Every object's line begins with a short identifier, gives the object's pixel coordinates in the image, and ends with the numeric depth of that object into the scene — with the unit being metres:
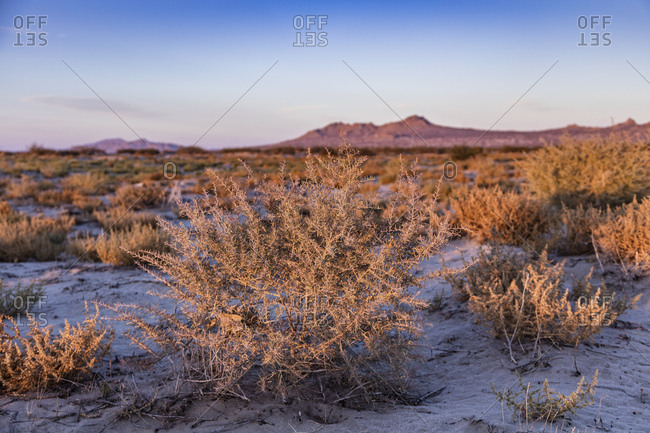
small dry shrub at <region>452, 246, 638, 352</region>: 3.91
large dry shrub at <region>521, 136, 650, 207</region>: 9.02
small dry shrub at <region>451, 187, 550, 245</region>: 7.09
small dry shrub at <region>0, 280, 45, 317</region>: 4.65
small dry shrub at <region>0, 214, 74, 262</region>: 7.49
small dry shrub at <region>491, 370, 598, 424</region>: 2.75
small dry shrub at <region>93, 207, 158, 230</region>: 9.32
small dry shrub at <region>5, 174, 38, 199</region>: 13.18
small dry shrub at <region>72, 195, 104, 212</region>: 11.83
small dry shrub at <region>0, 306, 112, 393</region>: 3.19
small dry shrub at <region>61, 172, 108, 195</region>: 14.09
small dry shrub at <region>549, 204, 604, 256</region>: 6.41
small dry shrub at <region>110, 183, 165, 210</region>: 11.66
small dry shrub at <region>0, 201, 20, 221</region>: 9.58
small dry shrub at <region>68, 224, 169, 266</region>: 6.91
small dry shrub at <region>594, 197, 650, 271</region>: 5.57
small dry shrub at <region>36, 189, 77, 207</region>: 12.52
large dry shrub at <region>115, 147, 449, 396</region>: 3.01
